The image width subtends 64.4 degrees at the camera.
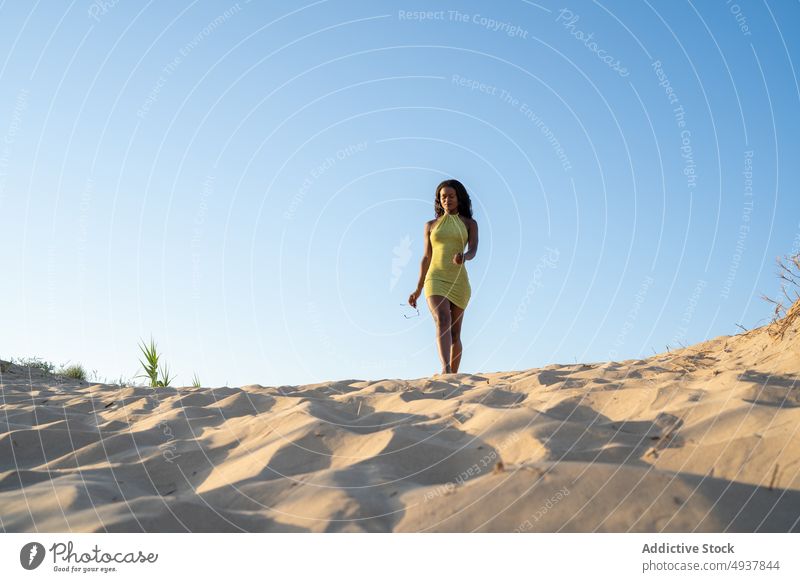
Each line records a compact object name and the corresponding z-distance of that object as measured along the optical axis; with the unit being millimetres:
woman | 6617
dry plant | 4199
